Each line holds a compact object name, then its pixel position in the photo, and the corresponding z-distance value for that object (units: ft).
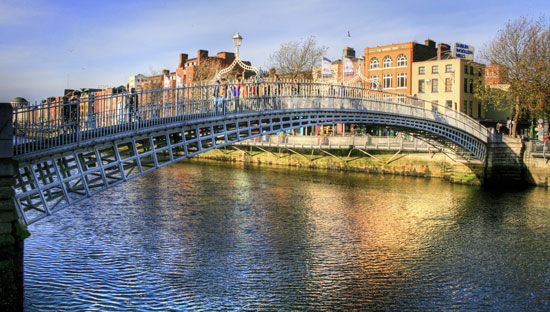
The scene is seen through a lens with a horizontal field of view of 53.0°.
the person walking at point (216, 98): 63.21
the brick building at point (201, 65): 221.66
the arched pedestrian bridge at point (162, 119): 44.93
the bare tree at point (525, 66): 127.54
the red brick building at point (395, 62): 184.44
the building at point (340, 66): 175.16
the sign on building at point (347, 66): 119.07
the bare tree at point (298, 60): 180.96
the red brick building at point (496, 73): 133.01
